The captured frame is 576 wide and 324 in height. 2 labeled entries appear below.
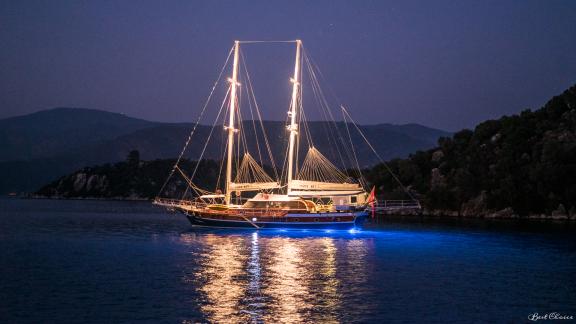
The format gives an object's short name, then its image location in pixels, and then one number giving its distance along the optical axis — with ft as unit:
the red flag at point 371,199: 267.39
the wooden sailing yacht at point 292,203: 269.44
